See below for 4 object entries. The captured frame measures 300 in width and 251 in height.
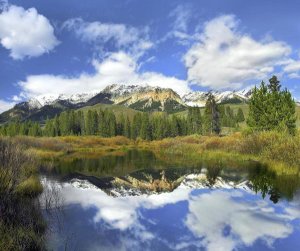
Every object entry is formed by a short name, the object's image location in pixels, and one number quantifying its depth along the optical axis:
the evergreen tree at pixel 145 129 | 94.93
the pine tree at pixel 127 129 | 99.05
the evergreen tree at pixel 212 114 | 70.39
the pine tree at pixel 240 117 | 119.41
